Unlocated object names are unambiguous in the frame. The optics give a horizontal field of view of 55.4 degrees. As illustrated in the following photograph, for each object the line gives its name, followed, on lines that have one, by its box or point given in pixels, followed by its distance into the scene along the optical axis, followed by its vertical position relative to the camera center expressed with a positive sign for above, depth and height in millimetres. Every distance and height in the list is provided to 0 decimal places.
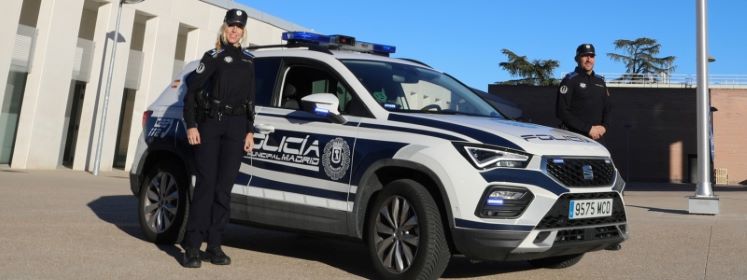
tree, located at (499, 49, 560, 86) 70300 +13152
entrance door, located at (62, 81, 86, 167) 24531 +1504
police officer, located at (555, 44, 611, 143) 7410 +1134
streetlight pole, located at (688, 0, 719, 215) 12852 +1946
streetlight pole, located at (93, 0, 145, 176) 21950 +2182
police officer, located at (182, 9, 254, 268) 5105 +353
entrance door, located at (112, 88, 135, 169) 26656 +1587
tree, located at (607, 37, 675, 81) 79438 +17094
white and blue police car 4324 +151
